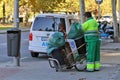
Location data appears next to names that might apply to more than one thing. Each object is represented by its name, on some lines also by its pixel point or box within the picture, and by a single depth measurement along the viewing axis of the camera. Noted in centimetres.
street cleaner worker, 1252
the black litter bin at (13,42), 1340
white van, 1672
